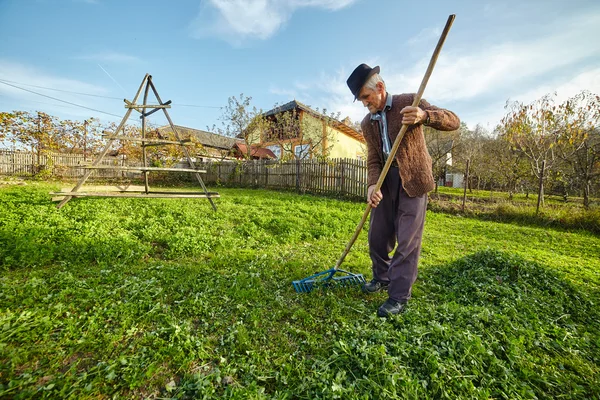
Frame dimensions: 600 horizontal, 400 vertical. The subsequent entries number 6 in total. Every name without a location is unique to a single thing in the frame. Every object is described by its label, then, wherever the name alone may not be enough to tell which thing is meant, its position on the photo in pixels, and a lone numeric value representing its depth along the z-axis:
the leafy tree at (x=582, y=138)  10.56
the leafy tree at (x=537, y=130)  11.05
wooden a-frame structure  4.92
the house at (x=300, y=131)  17.81
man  2.53
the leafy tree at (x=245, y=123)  19.64
